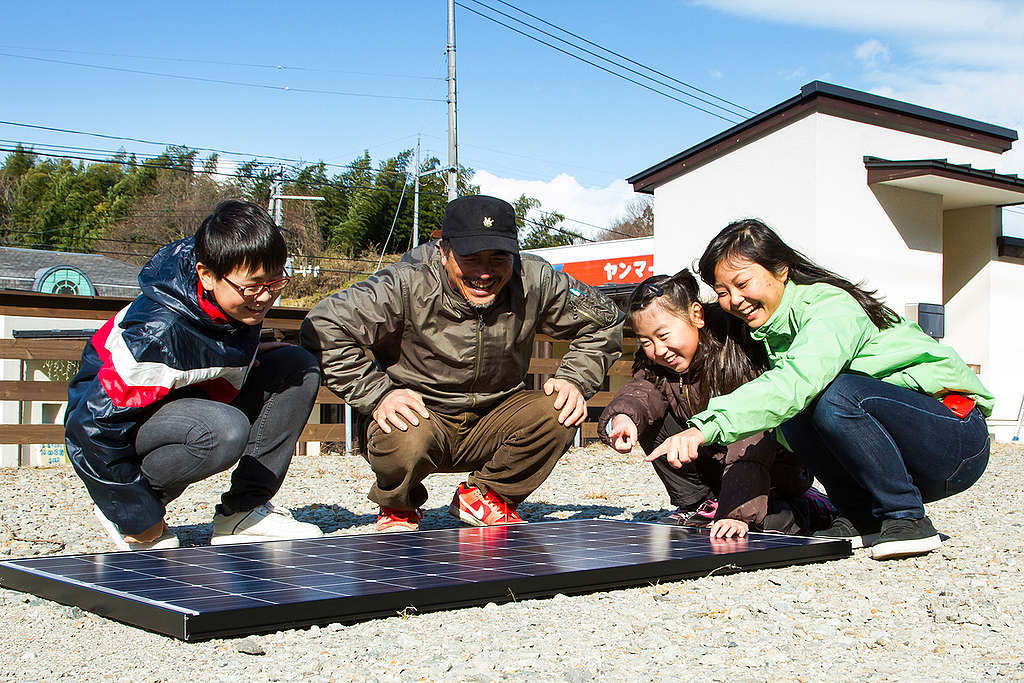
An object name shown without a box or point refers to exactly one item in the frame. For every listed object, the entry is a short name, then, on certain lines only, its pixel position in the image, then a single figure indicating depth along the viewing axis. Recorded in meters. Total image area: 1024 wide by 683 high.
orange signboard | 20.33
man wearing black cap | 3.65
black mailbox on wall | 13.26
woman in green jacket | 3.24
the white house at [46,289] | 17.92
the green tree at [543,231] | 44.69
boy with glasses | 3.11
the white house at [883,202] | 12.66
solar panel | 2.24
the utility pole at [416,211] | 36.78
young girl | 3.56
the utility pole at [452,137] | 23.09
